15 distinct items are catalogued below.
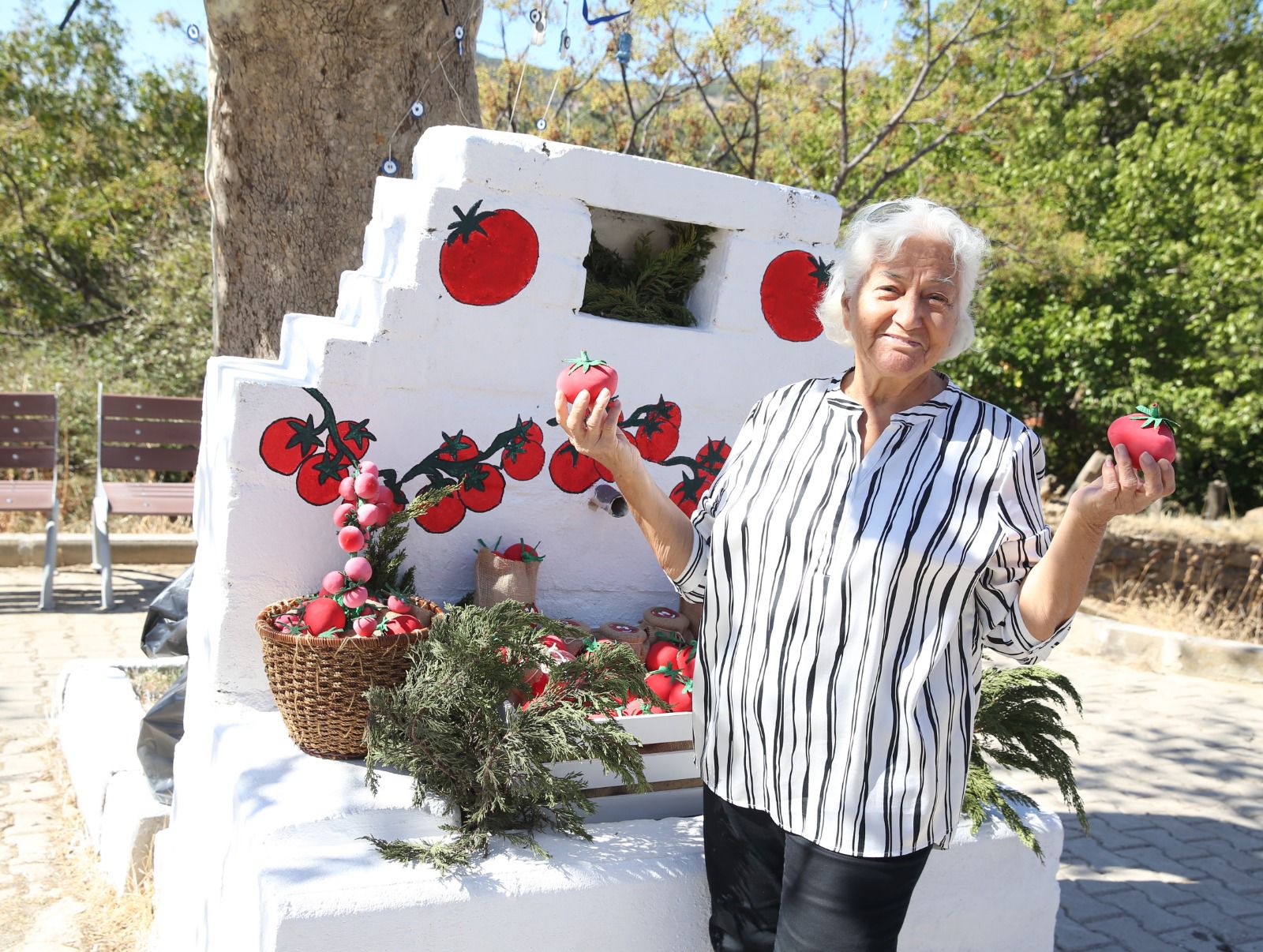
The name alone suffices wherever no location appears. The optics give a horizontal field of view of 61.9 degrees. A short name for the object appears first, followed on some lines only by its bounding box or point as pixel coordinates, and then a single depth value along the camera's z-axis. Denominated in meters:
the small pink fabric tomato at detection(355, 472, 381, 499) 2.56
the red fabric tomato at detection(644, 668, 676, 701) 2.72
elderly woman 1.74
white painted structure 2.07
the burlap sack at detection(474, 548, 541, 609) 2.84
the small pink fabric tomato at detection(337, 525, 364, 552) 2.55
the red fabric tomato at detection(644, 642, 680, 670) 2.86
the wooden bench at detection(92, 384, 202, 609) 6.87
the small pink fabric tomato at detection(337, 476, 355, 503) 2.60
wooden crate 2.46
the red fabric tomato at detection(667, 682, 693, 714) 2.69
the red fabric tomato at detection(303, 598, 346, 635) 2.37
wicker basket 2.30
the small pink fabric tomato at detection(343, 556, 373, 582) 2.55
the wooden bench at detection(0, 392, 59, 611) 6.71
